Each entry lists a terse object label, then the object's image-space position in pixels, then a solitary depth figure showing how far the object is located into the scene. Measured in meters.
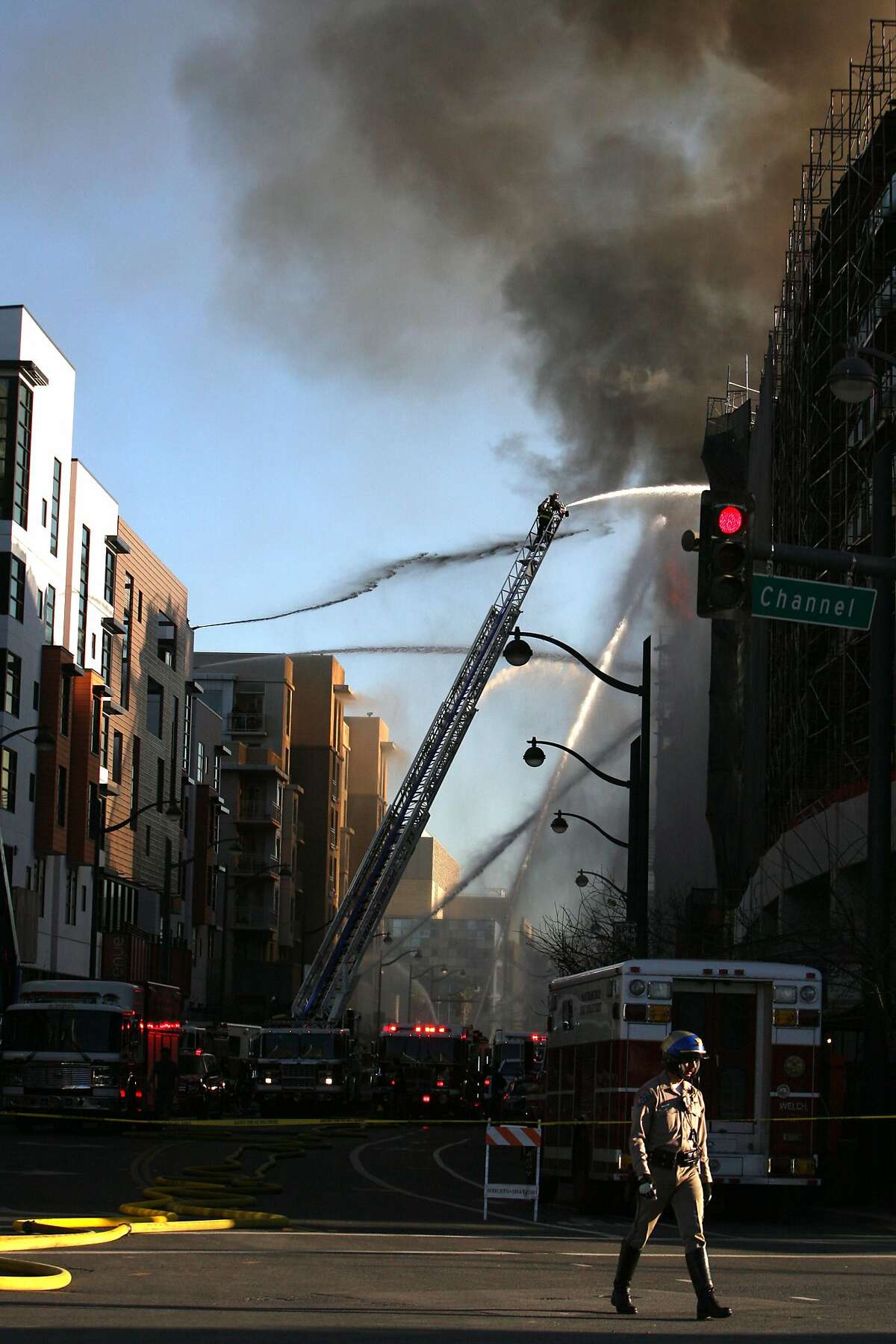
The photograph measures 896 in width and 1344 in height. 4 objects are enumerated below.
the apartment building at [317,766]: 120.75
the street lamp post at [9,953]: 51.97
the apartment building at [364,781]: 142.25
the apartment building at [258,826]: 106.12
